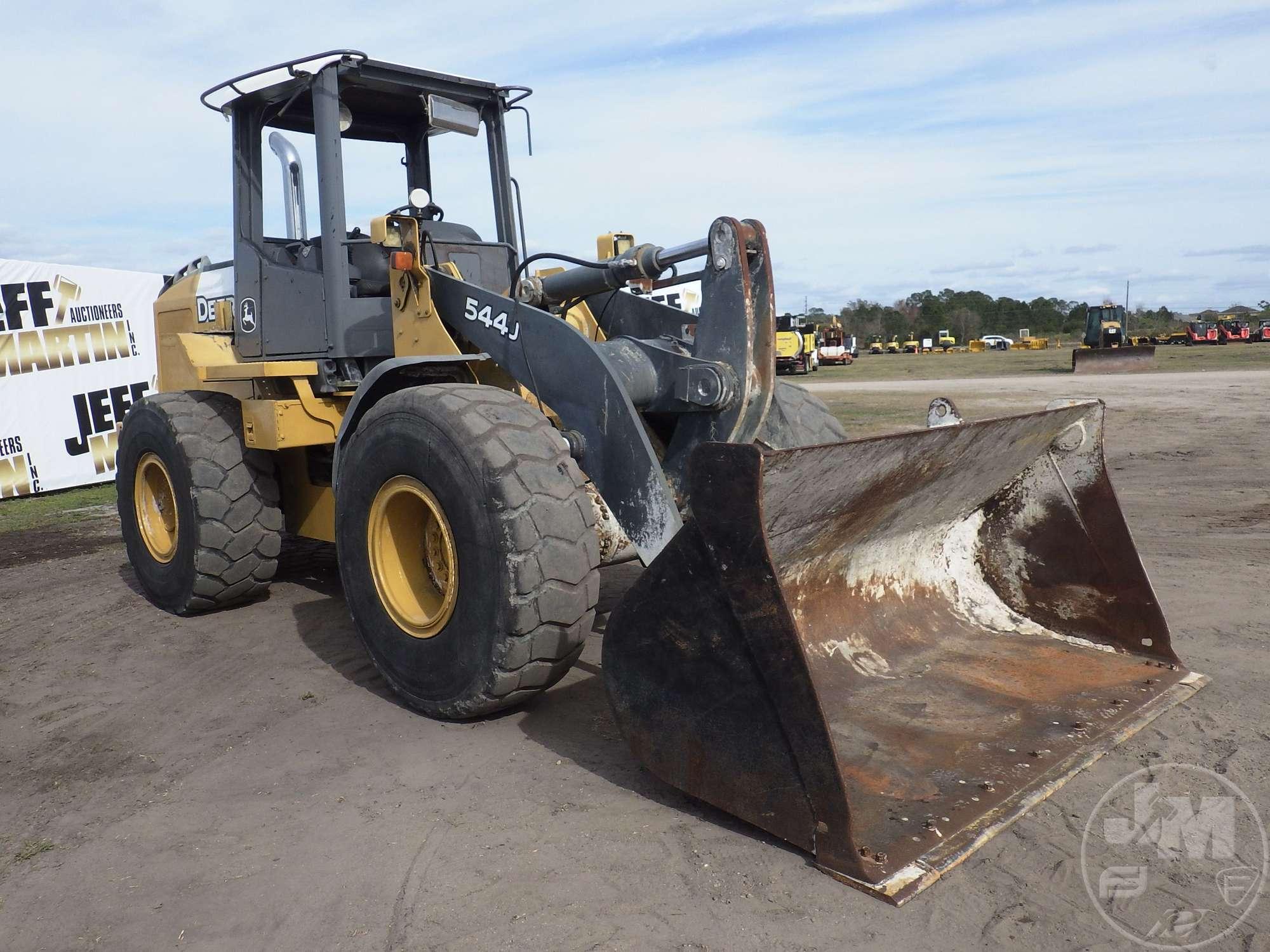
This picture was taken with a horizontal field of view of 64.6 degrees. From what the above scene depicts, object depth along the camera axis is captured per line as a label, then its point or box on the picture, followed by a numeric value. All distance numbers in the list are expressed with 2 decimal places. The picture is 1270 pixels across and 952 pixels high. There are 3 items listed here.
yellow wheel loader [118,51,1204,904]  2.99
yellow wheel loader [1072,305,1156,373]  26.61
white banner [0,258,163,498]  11.74
